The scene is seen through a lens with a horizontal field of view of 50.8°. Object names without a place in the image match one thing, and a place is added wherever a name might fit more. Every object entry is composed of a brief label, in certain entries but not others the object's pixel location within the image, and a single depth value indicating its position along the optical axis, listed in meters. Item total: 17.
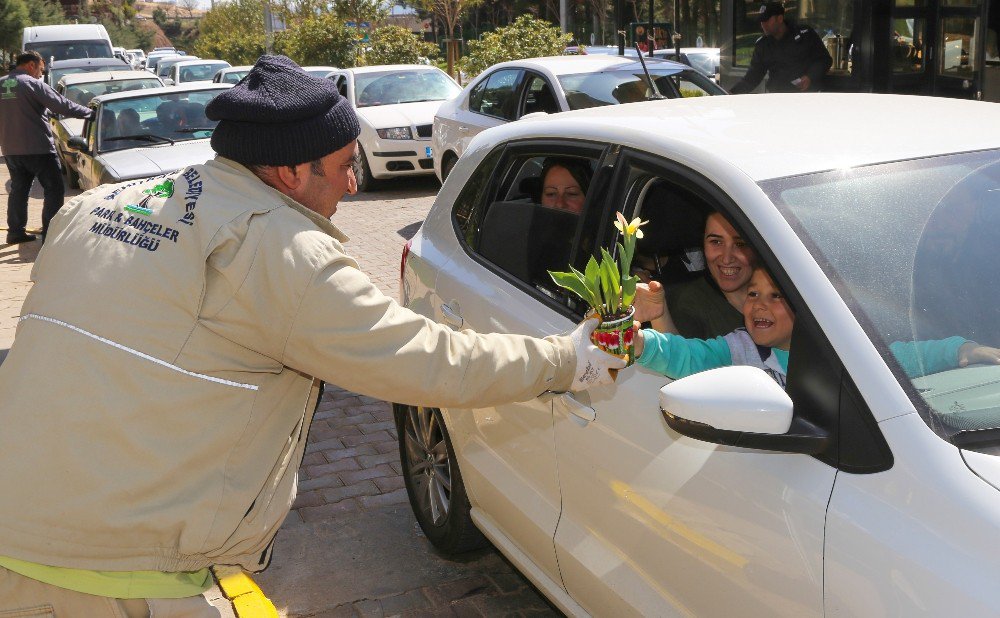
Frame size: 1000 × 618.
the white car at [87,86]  16.61
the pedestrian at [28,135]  11.66
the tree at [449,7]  32.28
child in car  2.71
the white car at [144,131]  10.30
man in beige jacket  2.13
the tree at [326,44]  28.23
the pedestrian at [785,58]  10.77
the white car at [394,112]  13.83
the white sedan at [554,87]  9.98
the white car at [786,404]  2.06
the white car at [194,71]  27.20
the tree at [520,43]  17.39
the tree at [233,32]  47.50
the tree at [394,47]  24.17
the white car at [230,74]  22.34
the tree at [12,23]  48.81
